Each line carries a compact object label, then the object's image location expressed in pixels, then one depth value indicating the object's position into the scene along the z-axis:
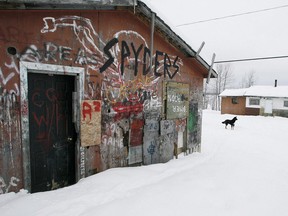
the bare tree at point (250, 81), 61.94
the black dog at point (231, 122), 16.02
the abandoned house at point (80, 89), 3.41
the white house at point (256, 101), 25.94
